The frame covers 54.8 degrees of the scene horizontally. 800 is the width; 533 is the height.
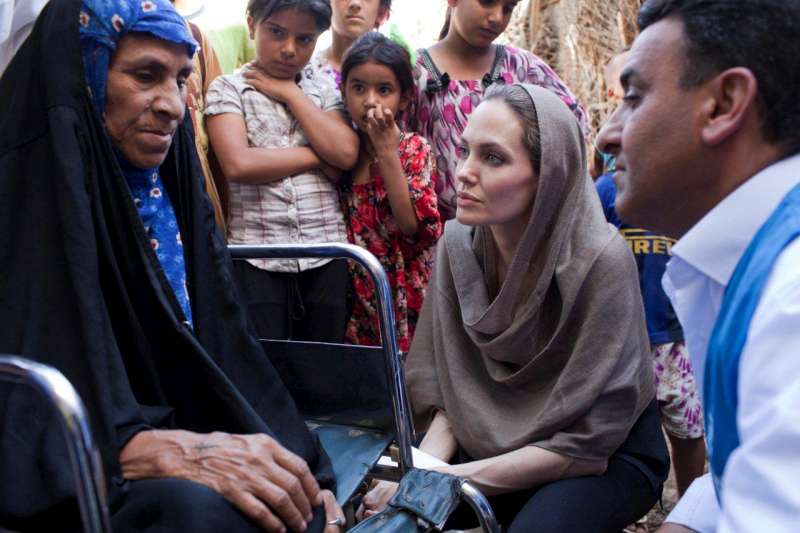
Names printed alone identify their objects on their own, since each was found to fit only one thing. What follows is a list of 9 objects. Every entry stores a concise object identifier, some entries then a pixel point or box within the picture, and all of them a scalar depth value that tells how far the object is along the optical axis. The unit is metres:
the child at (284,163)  2.51
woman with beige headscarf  1.91
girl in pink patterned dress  2.79
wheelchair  1.68
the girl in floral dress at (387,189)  2.63
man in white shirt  0.80
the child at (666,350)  2.75
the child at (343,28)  2.91
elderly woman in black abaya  1.33
